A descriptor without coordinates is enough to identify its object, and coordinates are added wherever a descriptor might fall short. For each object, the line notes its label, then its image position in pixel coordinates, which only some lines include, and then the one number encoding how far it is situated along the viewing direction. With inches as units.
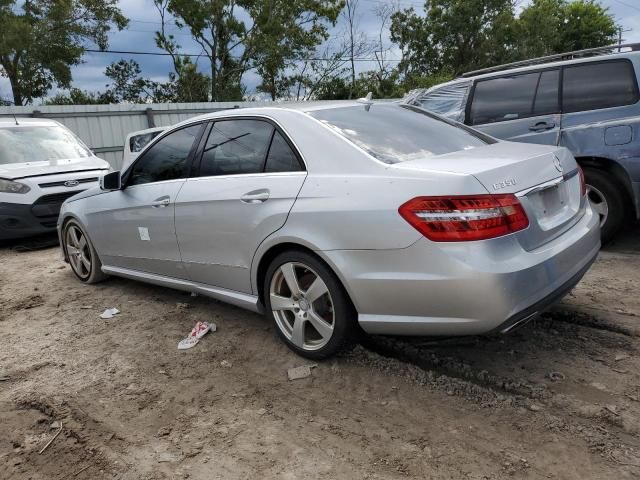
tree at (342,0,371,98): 1087.0
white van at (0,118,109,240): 285.1
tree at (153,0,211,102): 1024.9
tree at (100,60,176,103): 1053.2
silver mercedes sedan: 98.6
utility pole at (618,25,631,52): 1659.7
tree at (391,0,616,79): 1262.3
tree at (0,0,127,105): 839.7
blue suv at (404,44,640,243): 188.0
